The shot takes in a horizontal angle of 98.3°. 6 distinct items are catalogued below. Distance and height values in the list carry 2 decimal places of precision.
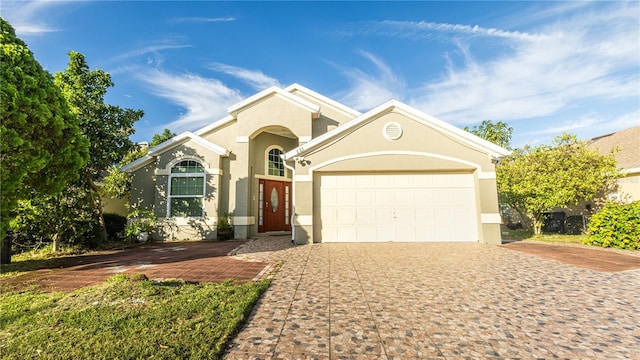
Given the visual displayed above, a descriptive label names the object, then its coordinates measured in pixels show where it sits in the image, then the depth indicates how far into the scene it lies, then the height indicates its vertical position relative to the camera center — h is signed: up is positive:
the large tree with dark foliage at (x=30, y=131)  4.58 +1.58
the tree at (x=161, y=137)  20.03 +5.55
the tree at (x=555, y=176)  12.15 +1.32
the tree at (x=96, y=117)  9.91 +3.57
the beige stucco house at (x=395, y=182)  9.84 +0.96
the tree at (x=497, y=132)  23.07 +6.27
